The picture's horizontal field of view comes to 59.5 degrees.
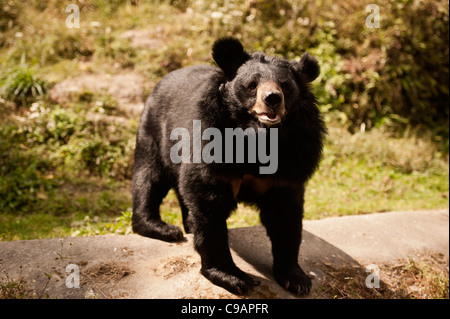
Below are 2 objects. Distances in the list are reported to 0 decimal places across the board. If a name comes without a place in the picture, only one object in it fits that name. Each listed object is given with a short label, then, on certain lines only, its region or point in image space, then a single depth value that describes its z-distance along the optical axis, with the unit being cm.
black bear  272
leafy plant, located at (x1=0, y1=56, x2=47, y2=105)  644
